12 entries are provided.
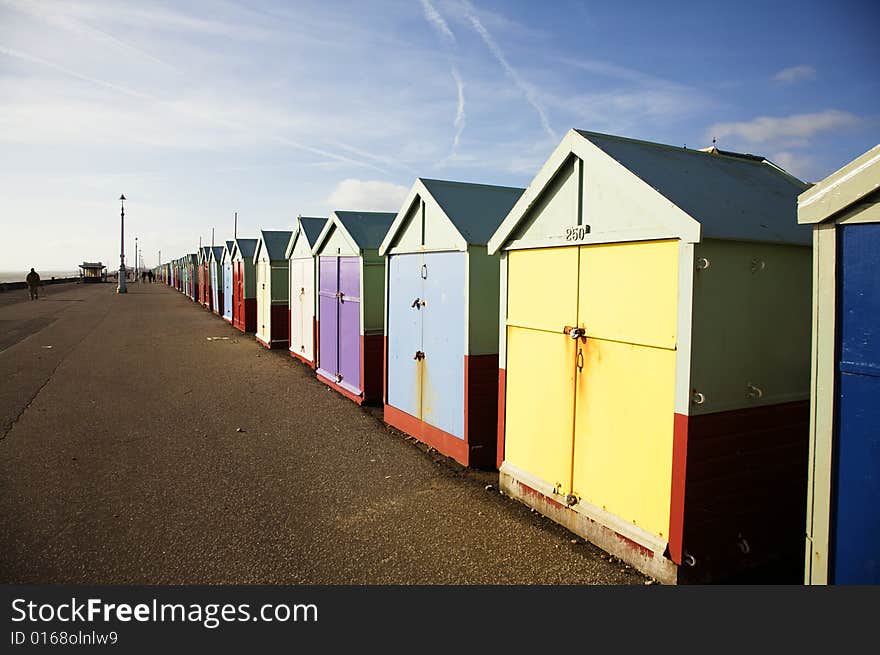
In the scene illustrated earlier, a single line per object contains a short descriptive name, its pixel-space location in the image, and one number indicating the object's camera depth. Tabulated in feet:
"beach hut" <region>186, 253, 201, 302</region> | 124.77
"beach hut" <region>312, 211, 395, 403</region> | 32.83
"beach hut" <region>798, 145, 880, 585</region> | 10.07
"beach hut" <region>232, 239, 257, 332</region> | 67.21
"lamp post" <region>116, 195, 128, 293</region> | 143.26
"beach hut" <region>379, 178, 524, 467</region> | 22.56
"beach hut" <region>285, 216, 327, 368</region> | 44.65
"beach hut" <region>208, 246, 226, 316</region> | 88.74
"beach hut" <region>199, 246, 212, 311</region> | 102.13
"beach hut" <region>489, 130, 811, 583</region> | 13.55
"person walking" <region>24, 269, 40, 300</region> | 119.34
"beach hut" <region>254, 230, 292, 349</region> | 55.47
